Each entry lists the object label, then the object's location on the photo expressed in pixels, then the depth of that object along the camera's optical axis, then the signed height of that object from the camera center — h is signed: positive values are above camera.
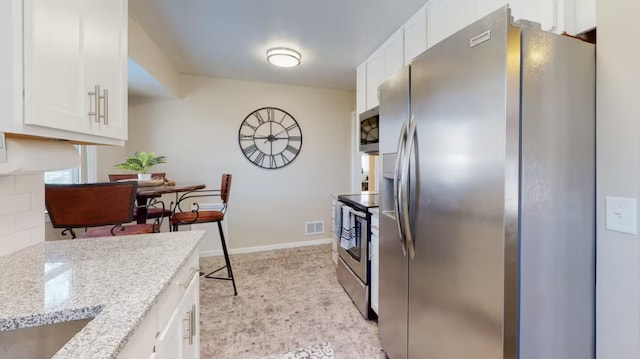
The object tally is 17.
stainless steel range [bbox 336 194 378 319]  2.19 -0.62
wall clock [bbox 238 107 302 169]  3.90 +0.59
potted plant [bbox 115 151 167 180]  2.37 +0.12
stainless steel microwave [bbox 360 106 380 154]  2.64 +0.50
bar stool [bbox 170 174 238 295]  2.35 -0.36
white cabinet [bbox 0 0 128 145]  0.73 +0.35
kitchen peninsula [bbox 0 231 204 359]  0.61 -0.33
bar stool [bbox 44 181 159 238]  1.49 -0.16
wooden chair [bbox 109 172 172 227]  2.63 -0.36
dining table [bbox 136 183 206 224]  1.96 -0.11
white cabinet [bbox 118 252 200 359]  0.70 -0.48
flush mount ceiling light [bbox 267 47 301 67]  2.77 +1.27
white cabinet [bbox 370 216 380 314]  2.07 -0.65
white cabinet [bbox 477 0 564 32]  1.14 +0.76
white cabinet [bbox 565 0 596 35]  1.10 +0.69
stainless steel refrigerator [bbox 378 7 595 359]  0.91 -0.05
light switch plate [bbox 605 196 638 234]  0.97 -0.13
